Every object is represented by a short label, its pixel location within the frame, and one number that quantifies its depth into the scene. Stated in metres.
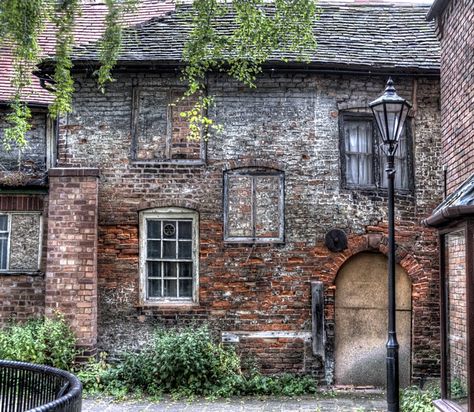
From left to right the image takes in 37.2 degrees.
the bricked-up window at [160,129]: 12.99
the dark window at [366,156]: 13.03
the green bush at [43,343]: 11.56
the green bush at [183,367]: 11.70
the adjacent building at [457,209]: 7.08
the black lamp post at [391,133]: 8.06
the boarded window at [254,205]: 12.83
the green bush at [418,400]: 9.59
